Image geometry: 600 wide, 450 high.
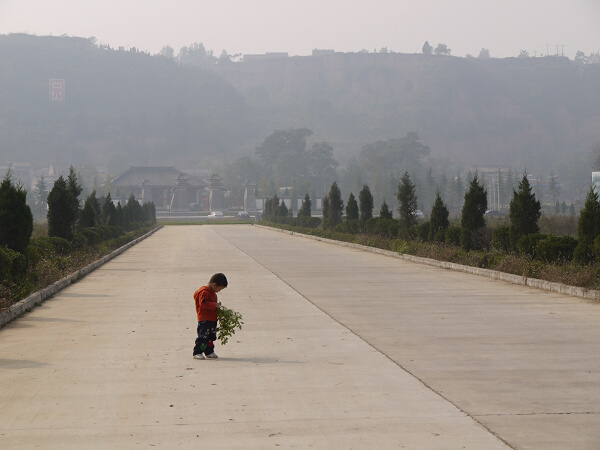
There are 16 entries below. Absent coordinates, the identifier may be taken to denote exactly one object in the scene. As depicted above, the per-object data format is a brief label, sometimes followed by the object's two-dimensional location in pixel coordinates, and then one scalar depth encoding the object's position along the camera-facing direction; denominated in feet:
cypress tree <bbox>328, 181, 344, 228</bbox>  176.65
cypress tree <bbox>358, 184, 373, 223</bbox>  151.04
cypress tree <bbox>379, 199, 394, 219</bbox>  141.79
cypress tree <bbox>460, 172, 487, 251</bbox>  89.76
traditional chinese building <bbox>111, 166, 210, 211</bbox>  476.13
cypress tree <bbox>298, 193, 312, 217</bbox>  220.84
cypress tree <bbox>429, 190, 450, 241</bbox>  103.45
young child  33.09
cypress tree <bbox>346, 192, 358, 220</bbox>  166.81
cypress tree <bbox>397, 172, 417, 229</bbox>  118.62
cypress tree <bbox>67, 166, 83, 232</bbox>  110.63
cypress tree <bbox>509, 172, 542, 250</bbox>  76.89
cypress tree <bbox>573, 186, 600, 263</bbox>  63.05
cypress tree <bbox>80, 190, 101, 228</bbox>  123.34
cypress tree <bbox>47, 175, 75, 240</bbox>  91.25
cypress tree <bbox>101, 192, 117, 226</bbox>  153.89
